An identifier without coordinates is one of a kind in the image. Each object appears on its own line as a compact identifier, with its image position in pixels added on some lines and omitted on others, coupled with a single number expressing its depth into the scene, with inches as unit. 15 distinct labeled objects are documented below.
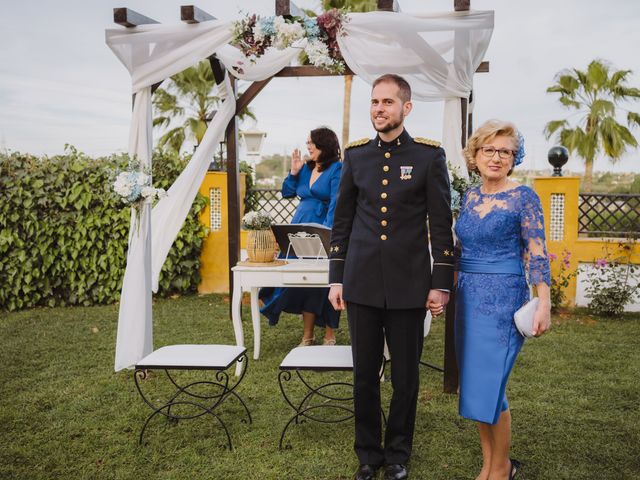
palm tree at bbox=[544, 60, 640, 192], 626.8
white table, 211.9
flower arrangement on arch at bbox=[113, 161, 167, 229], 194.5
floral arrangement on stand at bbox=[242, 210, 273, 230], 218.7
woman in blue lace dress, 117.6
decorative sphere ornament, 338.6
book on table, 214.5
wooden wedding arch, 190.7
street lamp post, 437.1
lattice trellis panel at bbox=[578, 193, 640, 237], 356.9
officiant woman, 230.0
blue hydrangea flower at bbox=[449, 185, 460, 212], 166.9
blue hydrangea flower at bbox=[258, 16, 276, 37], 203.0
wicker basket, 217.9
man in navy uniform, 126.8
